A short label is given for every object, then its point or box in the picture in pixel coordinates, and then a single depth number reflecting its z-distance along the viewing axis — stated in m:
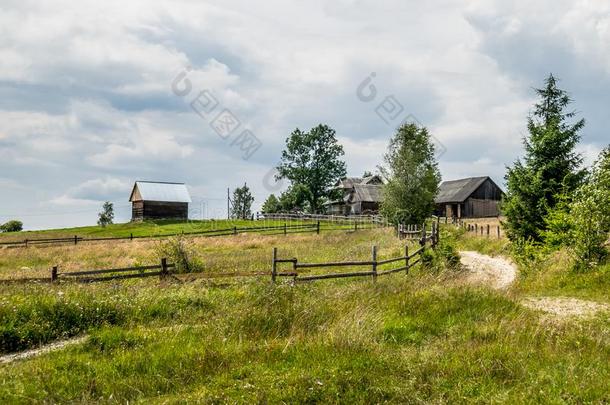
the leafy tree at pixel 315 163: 69.06
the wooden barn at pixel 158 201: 69.94
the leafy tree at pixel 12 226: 69.31
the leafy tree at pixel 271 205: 74.03
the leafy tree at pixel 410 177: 42.66
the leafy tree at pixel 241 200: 89.06
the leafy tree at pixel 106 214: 68.19
